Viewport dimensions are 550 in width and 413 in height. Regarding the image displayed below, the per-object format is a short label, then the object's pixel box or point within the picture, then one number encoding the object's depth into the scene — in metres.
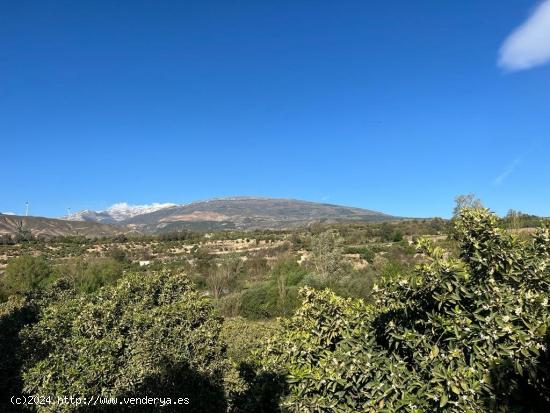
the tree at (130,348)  9.16
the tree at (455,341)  4.30
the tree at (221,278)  49.78
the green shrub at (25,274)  41.72
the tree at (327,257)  47.31
